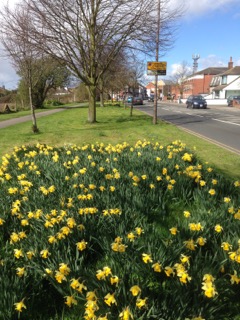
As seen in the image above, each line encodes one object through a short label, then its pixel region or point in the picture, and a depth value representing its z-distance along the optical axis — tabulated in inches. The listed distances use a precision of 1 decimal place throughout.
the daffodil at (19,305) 74.9
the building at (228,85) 2384.4
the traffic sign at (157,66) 543.5
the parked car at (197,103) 1470.2
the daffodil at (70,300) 75.1
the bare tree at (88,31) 529.7
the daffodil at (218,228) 106.5
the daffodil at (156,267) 85.4
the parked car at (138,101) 1992.6
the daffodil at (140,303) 72.8
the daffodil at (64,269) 83.1
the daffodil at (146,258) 87.8
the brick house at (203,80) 3294.8
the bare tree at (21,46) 437.1
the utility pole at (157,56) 537.6
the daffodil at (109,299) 73.1
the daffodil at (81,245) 96.3
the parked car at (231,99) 1671.5
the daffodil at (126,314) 68.1
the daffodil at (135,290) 73.3
